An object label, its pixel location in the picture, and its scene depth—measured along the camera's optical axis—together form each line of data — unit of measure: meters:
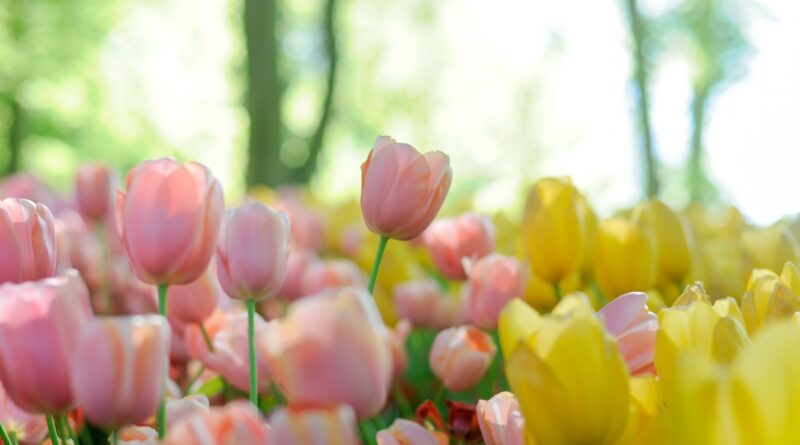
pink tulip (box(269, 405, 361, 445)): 0.47
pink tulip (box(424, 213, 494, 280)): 1.30
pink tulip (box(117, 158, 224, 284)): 0.71
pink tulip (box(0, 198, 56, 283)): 0.72
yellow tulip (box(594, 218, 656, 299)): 1.07
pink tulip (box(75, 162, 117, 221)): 2.18
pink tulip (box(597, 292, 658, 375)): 0.66
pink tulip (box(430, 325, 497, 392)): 0.97
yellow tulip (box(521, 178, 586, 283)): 1.09
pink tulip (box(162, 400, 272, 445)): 0.48
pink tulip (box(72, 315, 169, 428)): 0.52
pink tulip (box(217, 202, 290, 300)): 0.78
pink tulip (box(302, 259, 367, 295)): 1.44
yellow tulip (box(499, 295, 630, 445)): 0.53
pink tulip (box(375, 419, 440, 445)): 0.69
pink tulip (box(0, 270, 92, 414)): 0.55
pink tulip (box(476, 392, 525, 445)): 0.63
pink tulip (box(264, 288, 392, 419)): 0.49
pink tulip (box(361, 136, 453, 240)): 0.82
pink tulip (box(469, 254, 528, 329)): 1.05
